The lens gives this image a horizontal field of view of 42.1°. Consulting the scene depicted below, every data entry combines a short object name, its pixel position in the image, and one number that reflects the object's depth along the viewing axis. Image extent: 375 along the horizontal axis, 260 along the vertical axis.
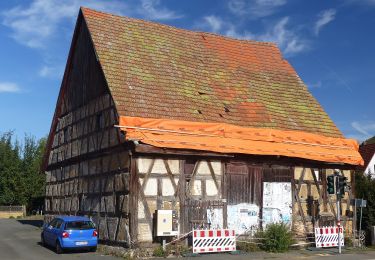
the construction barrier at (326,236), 22.36
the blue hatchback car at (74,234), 19.38
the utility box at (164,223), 18.94
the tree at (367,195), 27.11
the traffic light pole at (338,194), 20.62
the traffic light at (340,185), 20.58
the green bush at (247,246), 20.93
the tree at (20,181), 55.38
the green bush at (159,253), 18.73
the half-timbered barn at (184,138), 20.00
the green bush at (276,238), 20.80
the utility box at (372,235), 25.01
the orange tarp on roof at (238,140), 19.69
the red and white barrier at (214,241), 19.33
